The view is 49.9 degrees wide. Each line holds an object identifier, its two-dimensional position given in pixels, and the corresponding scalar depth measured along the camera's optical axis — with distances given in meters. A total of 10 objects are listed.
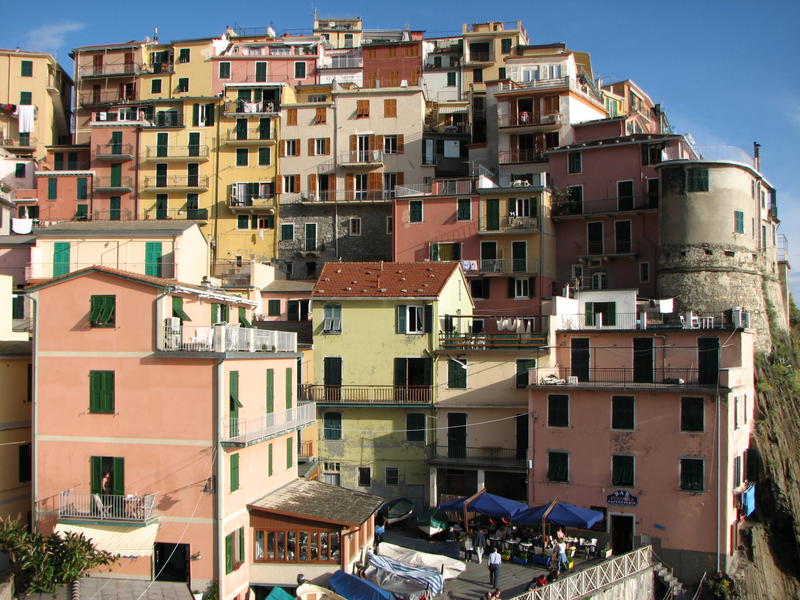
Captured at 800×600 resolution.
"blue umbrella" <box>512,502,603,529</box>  32.28
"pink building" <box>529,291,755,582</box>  34.03
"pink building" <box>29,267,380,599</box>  26.92
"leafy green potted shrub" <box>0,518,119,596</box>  25.39
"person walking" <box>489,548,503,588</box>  29.95
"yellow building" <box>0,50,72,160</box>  68.00
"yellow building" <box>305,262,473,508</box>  41.25
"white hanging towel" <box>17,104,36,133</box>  67.88
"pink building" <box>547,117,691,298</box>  52.25
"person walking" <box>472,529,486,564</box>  33.44
